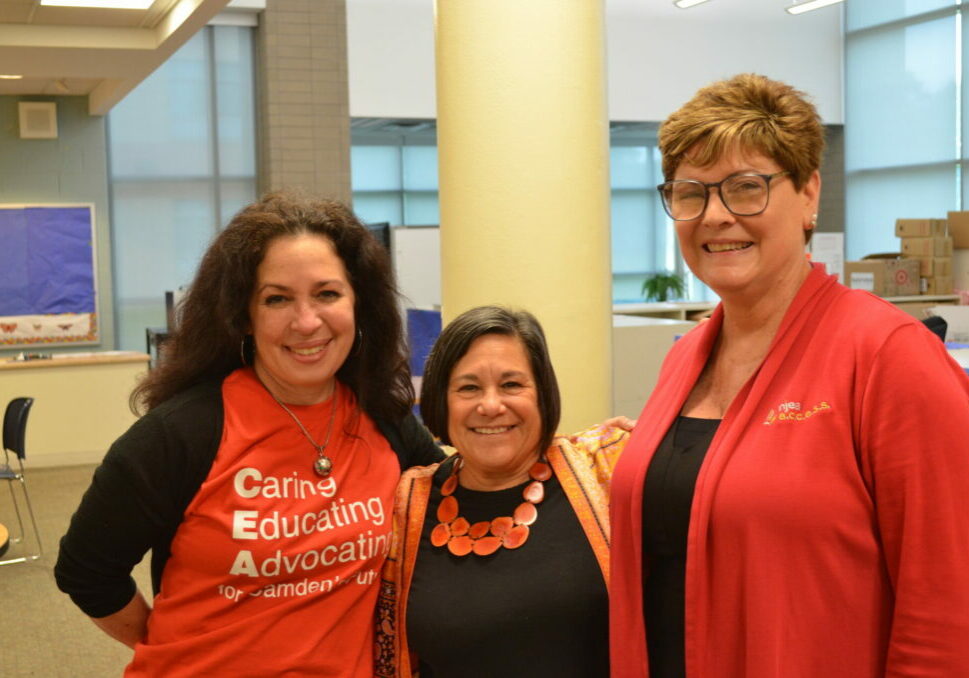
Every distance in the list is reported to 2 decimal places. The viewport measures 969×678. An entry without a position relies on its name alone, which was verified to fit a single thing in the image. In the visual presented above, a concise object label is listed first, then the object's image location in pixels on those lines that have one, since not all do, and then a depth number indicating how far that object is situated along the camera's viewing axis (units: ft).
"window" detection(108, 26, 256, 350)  33.88
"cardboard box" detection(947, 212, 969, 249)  34.16
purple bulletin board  31.71
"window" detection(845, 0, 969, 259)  42.16
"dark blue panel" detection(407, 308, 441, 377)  20.08
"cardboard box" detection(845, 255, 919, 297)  34.09
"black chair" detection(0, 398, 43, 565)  19.25
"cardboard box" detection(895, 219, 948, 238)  34.51
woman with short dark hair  5.61
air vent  31.22
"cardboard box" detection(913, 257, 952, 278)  34.09
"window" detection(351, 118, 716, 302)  43.11
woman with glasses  4.20
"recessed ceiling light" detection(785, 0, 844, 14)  35.04
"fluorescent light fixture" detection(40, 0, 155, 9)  20.49
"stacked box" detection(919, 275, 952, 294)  34.12
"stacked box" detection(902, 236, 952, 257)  34.22
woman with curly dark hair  5.53
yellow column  8.32
